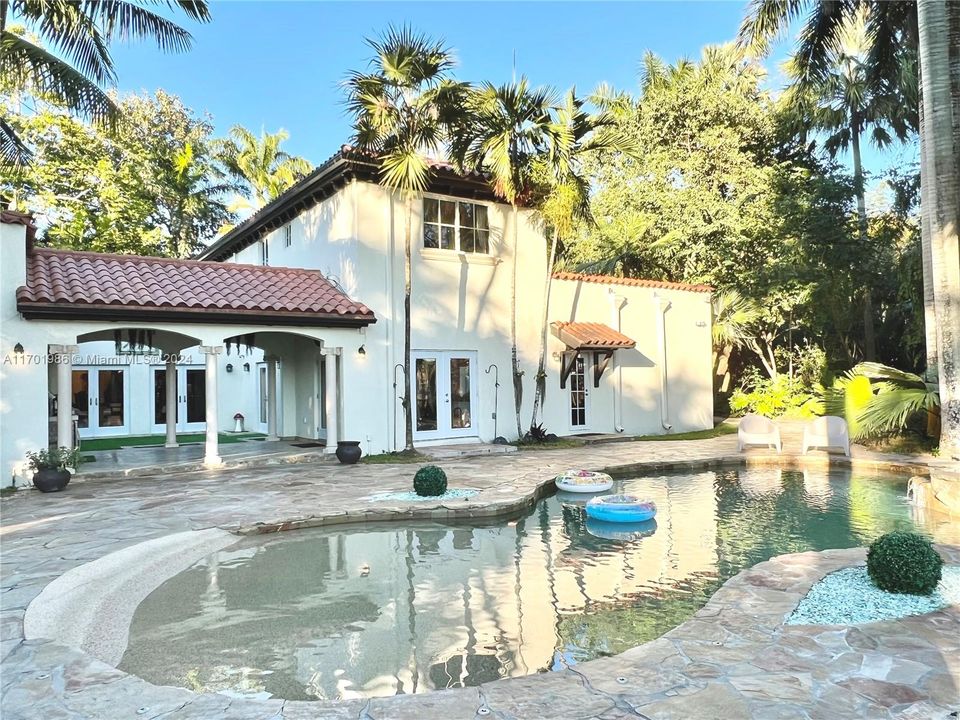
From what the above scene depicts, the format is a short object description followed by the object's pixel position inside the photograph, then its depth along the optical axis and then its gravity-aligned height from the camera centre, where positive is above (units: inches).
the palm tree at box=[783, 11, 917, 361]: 738.2 +369.3
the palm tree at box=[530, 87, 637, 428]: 626.5 +225.6
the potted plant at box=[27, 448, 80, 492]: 438.0 -58.1
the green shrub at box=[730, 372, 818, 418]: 905.5 -41.2
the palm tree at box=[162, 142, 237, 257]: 1107.9 +354.5
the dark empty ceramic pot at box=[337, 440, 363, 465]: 562.6 -65.5
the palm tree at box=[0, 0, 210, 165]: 502.3 +290.2
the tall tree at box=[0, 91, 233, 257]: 921.5 +332.1
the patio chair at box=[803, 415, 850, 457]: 567.5 -58.2
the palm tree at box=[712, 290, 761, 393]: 931.3 +83.1
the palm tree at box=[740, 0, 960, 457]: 367.6 +115.4
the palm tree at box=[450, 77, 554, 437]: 597.3 +241.2
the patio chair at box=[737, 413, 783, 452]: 605.0 -59.1
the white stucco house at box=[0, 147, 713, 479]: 476.7 +51.7
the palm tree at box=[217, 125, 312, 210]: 1268.5 +448.8
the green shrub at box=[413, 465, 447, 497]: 396.5 -67.0
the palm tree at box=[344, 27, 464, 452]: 555.8 +252.6
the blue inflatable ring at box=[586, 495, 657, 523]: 362.3 -79.2
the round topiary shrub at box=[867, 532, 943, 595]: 209.8 -66.8
